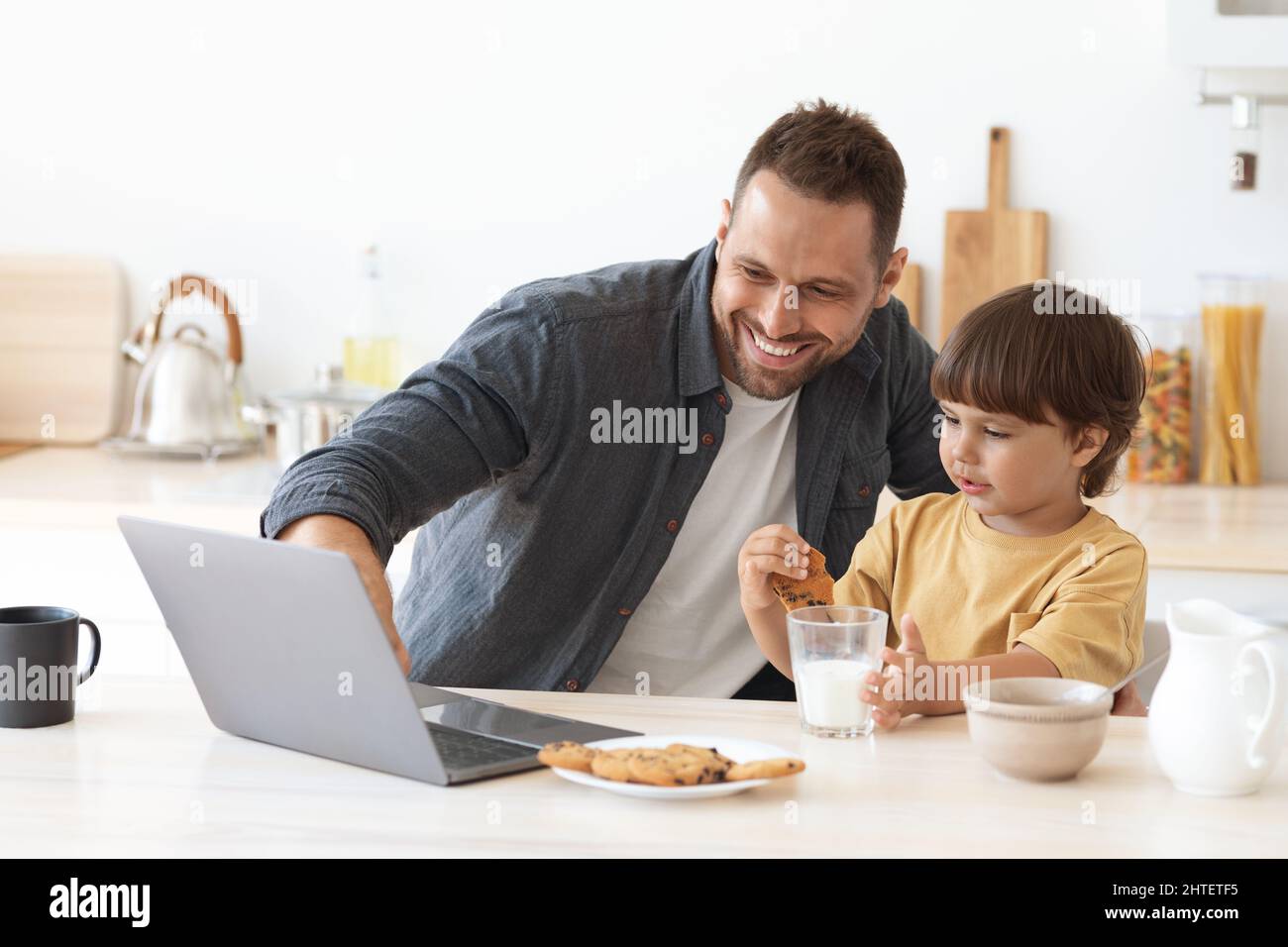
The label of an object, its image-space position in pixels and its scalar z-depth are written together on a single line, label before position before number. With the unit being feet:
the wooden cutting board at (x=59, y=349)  9.99
